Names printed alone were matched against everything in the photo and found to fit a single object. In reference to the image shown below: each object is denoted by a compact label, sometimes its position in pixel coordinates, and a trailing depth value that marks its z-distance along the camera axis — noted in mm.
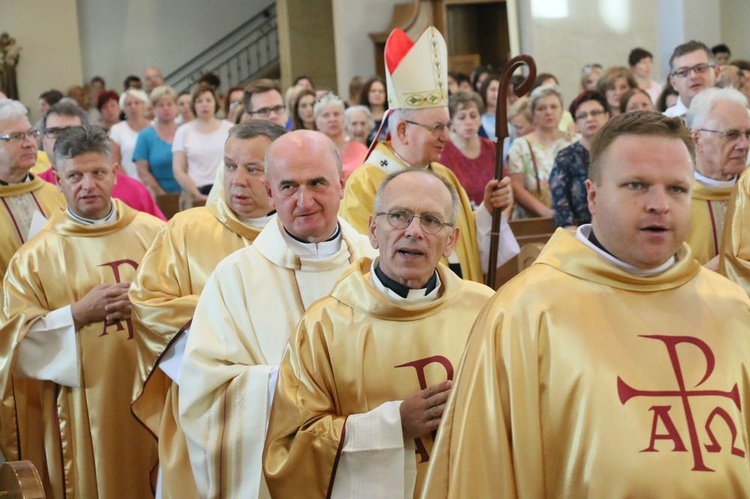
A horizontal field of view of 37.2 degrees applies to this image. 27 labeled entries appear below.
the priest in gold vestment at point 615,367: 2562
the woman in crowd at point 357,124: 8508
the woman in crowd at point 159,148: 9125
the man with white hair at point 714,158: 4852
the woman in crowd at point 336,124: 7652
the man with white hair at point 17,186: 5547
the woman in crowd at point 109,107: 10930
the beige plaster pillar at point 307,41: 18641
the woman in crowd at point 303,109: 8758
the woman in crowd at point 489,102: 9749
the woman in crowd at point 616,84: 8324
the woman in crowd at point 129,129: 9648
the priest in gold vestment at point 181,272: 4031
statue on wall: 19156
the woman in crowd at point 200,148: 8719
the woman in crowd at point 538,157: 7332
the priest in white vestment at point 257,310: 3633
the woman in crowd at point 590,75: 10195
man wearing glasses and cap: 5281
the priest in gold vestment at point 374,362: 3238
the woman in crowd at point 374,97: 9641
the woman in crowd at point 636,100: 7418
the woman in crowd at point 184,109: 11395
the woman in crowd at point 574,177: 6473
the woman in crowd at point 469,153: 6965
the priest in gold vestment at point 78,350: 4797
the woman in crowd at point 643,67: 10016
